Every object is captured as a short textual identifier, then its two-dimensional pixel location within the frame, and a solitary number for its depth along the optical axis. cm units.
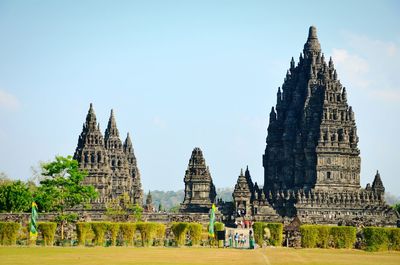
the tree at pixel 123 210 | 12366
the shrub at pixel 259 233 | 8880
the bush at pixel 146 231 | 8862
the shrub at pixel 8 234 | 8612
